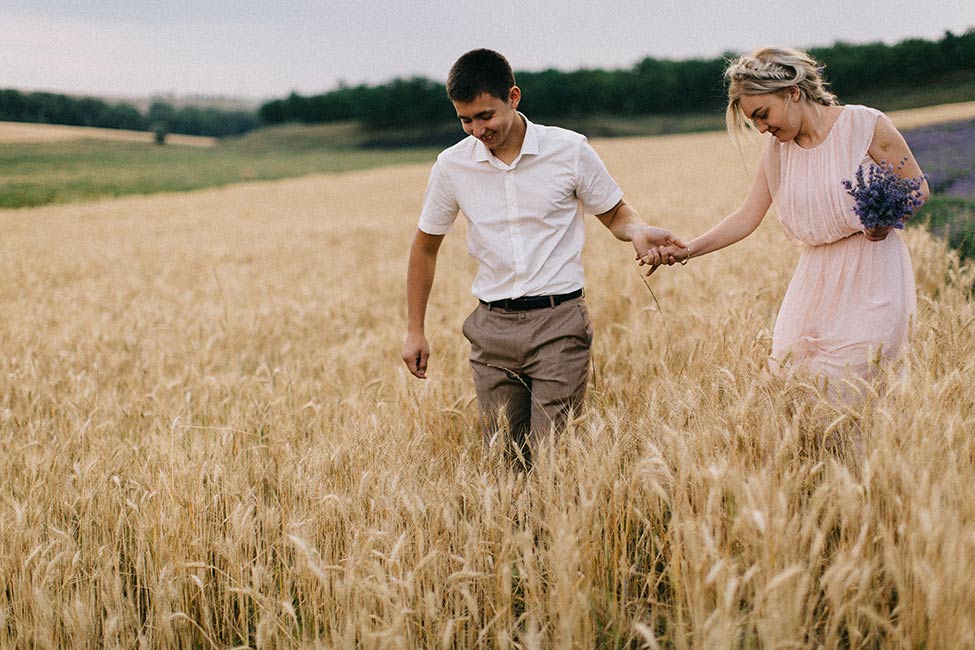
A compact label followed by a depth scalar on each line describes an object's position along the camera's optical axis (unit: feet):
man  9.20
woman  8.79
